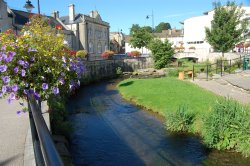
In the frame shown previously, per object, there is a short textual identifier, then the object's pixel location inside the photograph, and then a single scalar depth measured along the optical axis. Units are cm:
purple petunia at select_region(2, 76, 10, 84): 331
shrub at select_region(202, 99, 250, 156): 750
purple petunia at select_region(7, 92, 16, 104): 333
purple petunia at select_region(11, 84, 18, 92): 327
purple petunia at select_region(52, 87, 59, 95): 355
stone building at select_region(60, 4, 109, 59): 3296
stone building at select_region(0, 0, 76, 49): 2298
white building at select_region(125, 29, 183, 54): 5349
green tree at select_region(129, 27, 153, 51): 4274
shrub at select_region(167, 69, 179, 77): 2200
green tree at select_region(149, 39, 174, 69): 2841
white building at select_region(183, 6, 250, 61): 3956
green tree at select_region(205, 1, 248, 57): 1974
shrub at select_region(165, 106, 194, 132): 938
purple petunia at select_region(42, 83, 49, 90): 346
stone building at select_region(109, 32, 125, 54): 6233
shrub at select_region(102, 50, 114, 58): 3115
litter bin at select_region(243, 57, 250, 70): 1894
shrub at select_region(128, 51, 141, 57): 3457
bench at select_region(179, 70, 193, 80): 1888
